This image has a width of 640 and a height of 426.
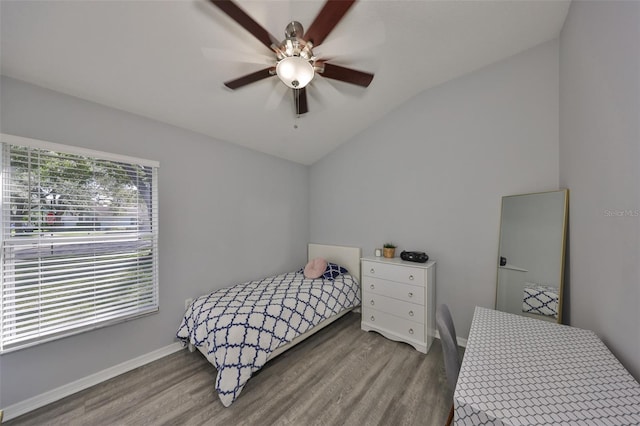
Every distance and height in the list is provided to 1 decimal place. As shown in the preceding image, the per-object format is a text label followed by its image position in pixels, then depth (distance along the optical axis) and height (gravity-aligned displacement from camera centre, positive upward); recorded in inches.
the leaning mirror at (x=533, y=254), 67.9 -14.3
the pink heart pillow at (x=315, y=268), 116.5 -31.9
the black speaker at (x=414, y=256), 97.3 -20.6
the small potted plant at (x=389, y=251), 107.4 -19.9
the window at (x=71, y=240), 59.6 -10.3
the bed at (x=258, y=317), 66.9 -40.1
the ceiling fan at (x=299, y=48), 43.8 +39.1
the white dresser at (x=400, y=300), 89.5 -39.3
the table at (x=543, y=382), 28.5 -26.6
